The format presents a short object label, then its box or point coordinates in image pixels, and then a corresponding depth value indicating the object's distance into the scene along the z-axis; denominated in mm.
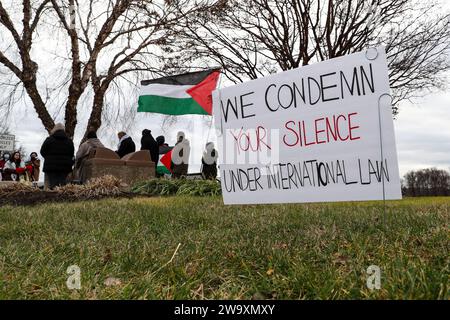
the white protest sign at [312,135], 3264
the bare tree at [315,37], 11891
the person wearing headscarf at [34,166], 19047
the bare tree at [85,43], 15750
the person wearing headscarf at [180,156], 14008
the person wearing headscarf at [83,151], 13758
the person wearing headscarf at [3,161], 19220
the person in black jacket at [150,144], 14641
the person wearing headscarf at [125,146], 14945
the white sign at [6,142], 19984
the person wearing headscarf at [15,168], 18797
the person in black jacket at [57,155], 11523
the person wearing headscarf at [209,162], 14364
